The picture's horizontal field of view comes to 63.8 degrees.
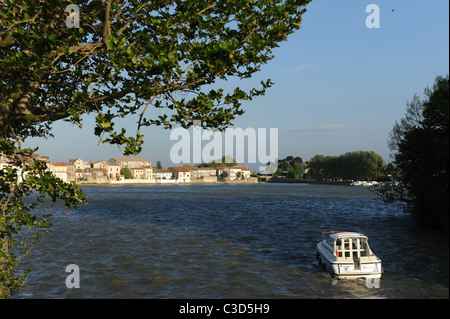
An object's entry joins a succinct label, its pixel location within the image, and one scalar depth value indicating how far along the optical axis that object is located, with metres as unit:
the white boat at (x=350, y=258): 21.56
